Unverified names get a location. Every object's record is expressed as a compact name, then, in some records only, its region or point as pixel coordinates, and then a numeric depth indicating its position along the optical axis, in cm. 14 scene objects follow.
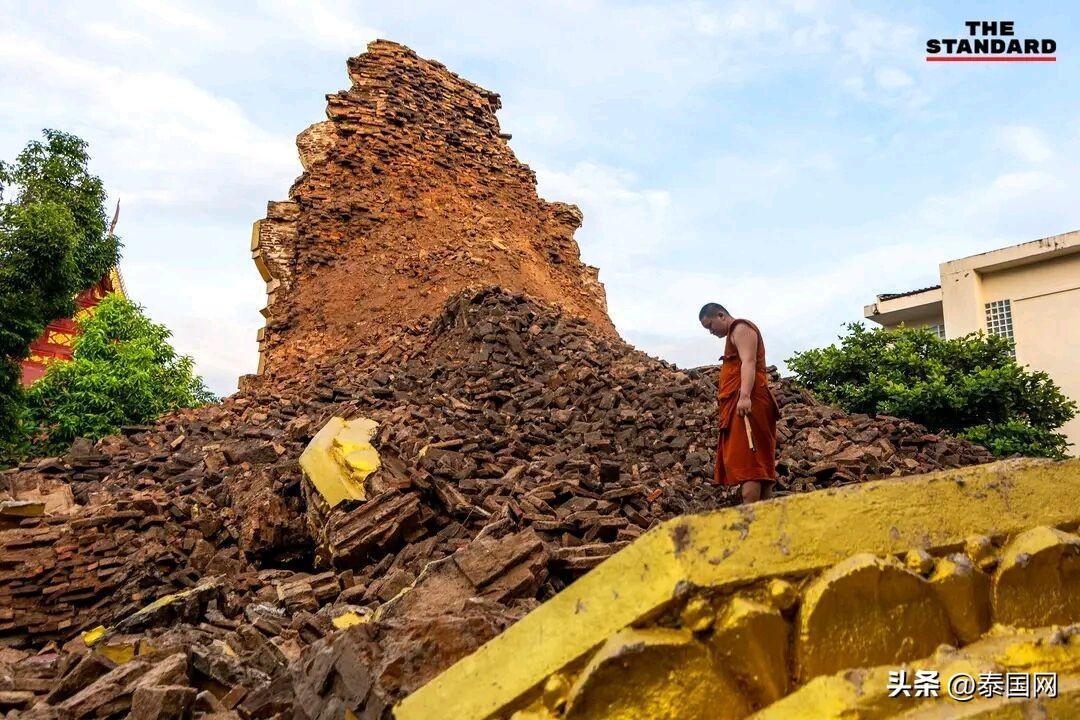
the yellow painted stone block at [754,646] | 147
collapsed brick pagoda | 326
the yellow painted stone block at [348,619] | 426
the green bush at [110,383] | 1750
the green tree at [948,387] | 1240
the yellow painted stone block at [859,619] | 149
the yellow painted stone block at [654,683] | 146
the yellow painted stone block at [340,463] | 621
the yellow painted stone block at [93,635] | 524
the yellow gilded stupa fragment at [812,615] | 146
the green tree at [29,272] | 1257
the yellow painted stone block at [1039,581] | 157
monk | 496
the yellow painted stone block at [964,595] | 154
